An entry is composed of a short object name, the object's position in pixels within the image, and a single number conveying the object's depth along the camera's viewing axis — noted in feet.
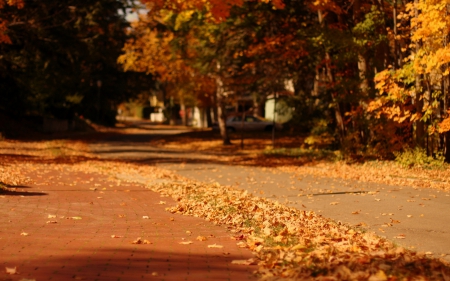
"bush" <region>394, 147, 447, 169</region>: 132.05
